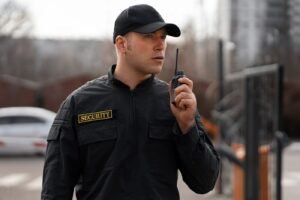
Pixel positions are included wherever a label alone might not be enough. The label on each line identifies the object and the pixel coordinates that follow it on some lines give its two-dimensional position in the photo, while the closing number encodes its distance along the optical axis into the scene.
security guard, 2.44
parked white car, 19.55
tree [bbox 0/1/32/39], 42.09
